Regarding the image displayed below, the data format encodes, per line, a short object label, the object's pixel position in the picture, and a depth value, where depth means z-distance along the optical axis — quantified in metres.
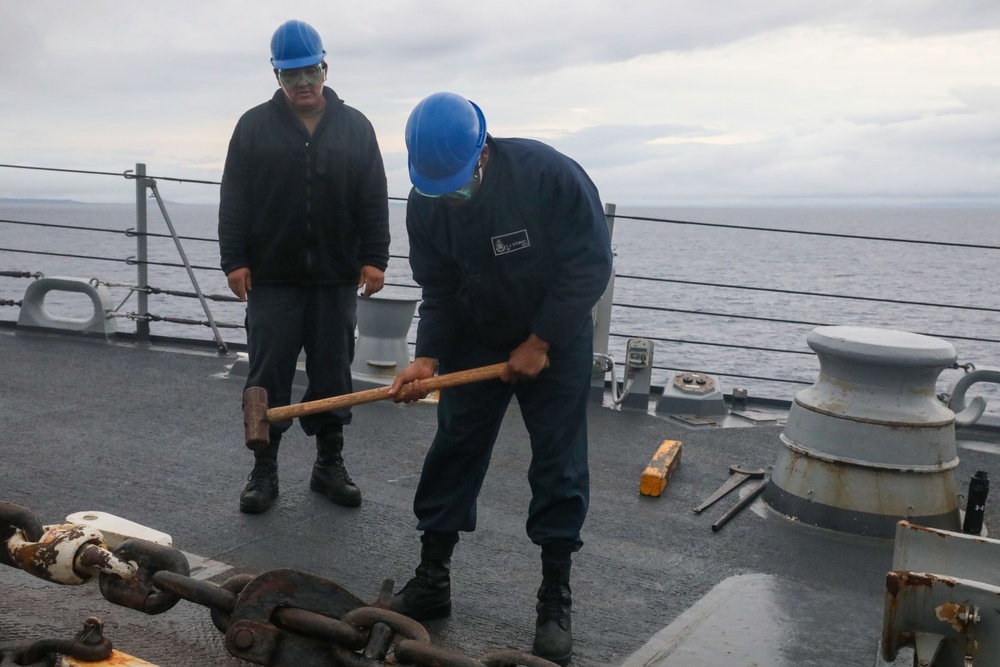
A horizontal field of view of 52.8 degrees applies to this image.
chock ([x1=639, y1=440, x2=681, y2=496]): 4.47
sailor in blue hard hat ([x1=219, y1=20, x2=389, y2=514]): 3.98
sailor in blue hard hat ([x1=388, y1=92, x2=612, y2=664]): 2.87
